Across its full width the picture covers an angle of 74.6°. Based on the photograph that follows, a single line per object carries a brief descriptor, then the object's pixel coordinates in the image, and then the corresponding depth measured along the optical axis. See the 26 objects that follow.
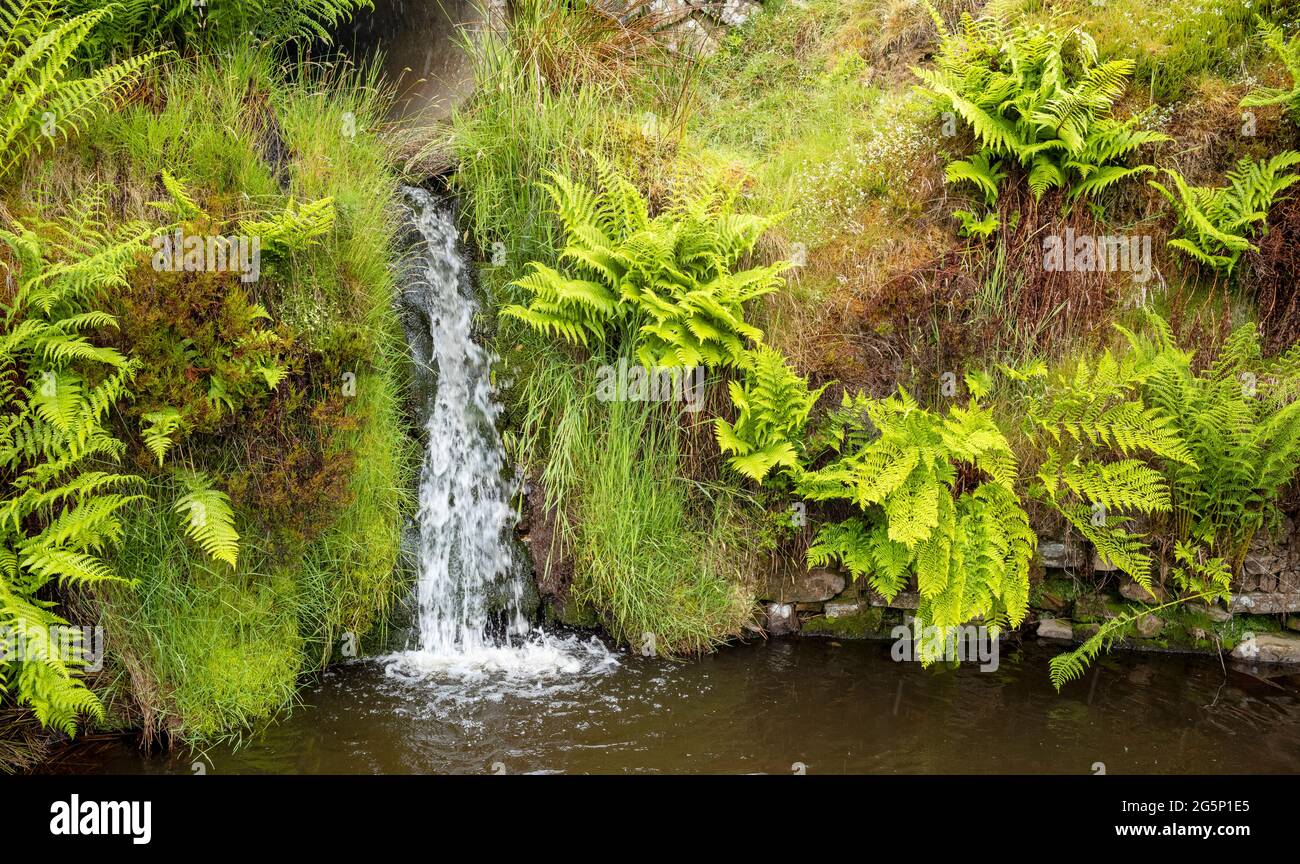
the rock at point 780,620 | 6.04
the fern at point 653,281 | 5.55
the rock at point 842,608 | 6.03
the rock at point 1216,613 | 5.75
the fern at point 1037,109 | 5.92
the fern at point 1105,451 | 5.33
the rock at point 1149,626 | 5.83
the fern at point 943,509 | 5.22
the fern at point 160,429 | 4.49
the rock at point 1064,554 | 5.84
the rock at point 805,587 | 6.00
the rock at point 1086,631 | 5.84
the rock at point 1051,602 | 5.91
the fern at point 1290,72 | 5.79
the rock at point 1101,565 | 5.80
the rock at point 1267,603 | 5.68
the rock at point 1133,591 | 5.82
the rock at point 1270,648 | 5.64
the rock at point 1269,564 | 5.68
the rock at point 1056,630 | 5.89
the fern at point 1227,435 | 5.38
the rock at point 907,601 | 5.94
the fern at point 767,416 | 5.50
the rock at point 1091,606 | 5.86
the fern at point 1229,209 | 5.75
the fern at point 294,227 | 5.10
